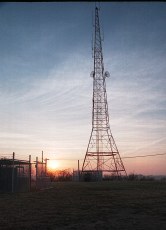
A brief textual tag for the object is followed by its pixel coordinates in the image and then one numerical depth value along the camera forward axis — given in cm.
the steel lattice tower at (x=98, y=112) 4362
